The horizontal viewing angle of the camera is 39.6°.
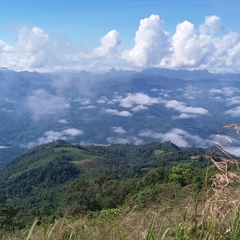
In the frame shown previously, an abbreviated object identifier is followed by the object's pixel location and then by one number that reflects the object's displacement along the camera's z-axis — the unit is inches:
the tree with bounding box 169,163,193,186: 954.6
